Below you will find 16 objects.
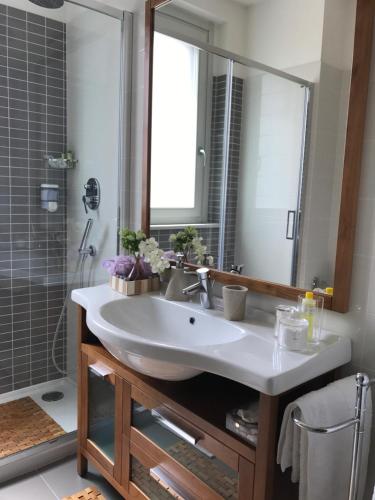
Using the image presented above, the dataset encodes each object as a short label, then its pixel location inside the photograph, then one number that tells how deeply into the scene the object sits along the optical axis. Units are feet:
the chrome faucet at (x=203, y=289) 5.25
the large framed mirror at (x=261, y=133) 4.13
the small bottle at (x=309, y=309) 4.17
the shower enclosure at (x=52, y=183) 7.49
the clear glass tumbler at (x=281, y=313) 4.22
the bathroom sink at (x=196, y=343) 3.65
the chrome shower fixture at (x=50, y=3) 7.30
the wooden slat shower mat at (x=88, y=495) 5.95
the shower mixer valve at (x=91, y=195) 8.04
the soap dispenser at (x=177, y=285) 5.65
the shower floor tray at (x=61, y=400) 7.76
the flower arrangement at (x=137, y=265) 5.80
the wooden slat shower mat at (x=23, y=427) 7.00
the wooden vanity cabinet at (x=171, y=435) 3.71
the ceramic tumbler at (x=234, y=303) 4.83
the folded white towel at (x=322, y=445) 3.51
